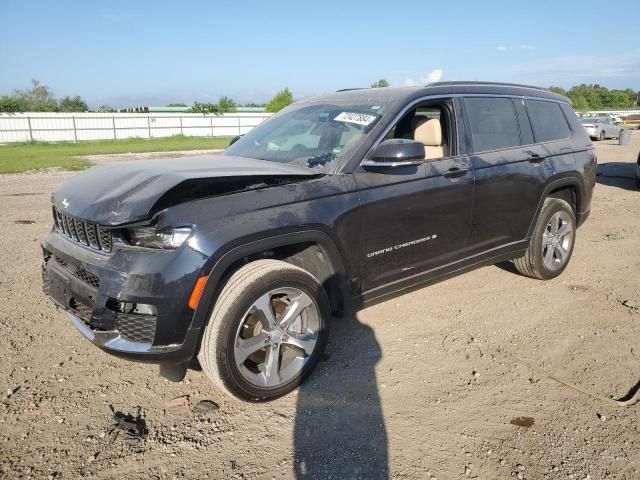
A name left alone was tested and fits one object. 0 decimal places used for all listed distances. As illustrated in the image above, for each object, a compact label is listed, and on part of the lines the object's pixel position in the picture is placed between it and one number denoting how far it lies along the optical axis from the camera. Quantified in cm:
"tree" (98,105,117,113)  5769
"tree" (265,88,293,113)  4715
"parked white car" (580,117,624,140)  2719
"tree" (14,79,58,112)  6132
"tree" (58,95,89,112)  7212
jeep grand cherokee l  259
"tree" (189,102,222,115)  4965
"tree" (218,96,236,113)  5086
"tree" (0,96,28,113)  4047
